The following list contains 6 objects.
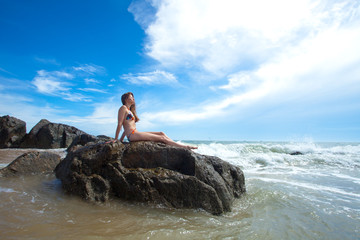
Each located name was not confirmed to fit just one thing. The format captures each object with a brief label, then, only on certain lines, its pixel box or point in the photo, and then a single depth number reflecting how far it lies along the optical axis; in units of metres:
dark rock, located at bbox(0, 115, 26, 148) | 18.41
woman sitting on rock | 5.16
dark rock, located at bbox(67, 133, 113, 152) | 12.82
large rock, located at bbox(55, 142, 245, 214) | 3.92
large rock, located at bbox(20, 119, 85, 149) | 18.36
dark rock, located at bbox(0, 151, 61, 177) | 5.55
